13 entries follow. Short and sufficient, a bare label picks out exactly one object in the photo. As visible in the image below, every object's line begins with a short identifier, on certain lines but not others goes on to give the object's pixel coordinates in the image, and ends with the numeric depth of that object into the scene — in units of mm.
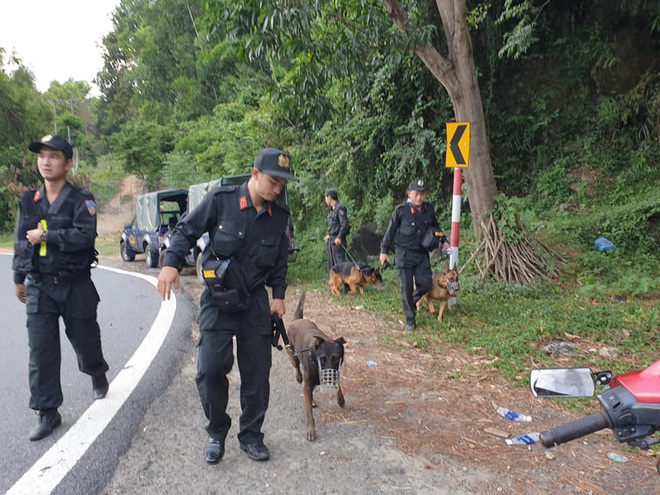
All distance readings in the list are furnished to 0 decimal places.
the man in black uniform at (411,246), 6246
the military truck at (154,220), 12719
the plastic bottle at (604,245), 8531
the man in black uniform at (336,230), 9211
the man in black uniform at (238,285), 3035
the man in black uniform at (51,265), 3445
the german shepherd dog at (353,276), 8523
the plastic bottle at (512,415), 3727
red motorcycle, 1382
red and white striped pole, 6719
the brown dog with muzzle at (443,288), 6339
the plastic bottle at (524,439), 3323
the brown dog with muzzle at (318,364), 3326
